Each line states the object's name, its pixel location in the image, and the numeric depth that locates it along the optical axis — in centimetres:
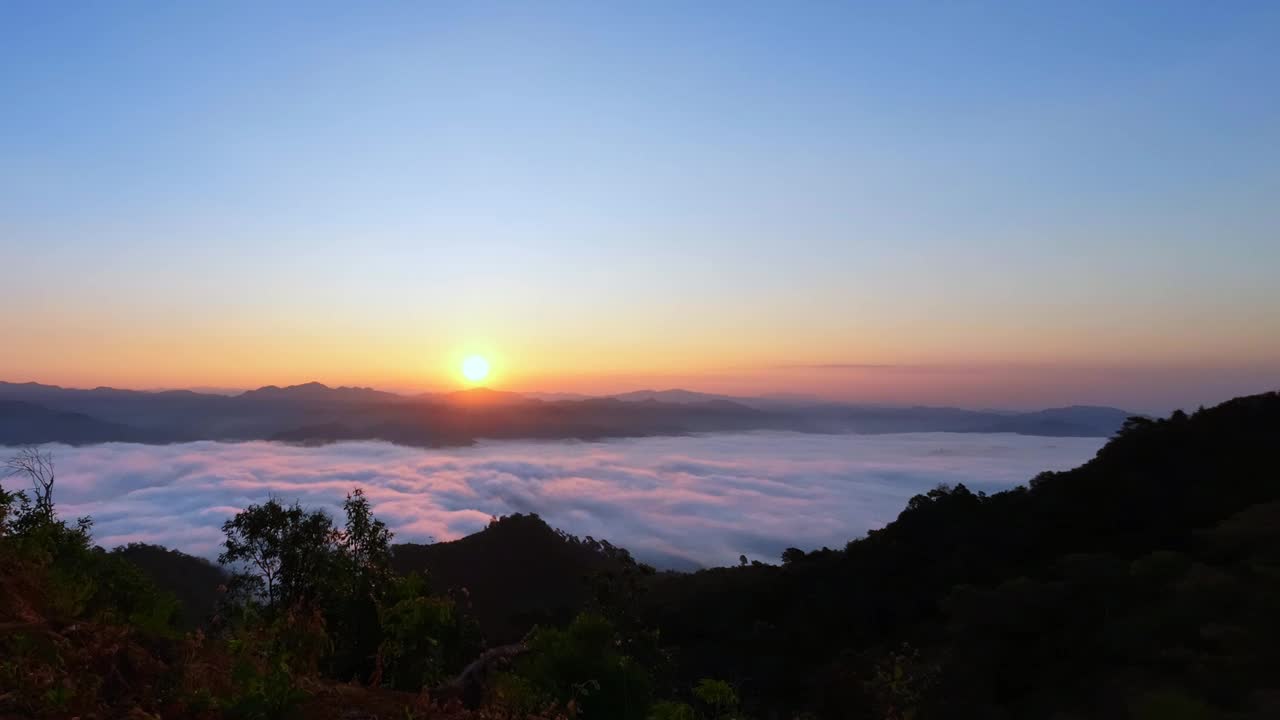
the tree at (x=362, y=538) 2953
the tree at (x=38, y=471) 1712
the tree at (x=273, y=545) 3304
